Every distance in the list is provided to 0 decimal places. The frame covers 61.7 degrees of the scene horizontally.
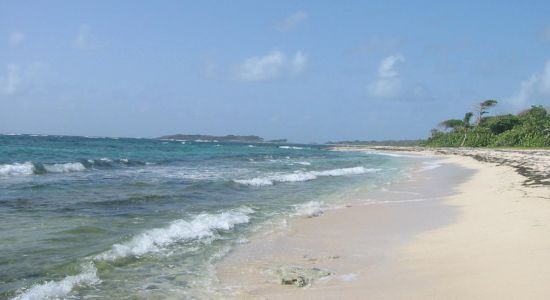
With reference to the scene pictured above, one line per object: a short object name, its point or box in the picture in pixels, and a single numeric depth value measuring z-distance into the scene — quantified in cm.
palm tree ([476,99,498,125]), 9312
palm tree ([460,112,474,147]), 9375
